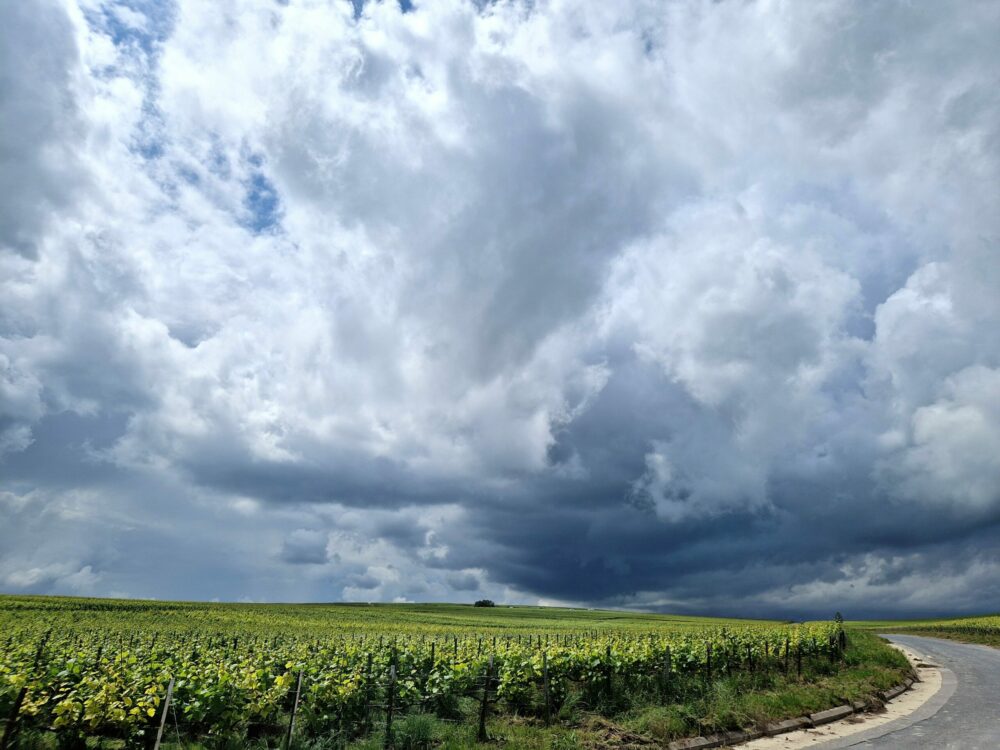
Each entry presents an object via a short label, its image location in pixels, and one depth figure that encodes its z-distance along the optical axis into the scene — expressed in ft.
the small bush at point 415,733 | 42.60
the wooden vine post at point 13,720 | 29.56
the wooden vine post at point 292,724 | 38.55
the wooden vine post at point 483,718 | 44.40
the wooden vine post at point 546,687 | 49.43
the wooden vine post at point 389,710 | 42.34
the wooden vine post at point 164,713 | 32.17
